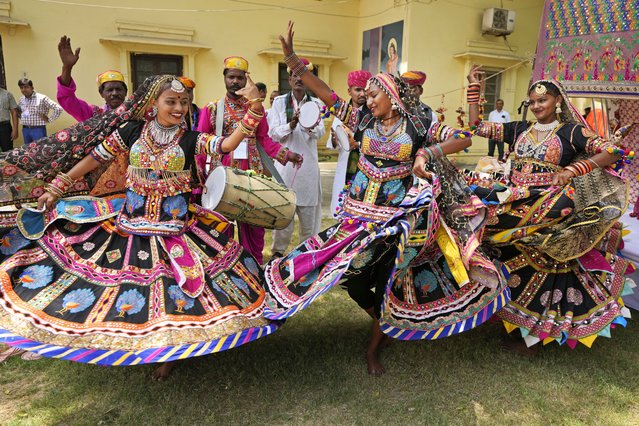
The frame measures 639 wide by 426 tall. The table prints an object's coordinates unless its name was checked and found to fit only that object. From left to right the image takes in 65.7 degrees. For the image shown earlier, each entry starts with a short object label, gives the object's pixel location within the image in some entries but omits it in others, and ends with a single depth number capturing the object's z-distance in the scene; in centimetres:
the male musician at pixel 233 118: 433
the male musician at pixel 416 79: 568
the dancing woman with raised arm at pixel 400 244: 301
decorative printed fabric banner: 484
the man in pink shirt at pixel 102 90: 412
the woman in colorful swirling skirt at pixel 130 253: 256
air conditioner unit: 1294
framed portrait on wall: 1270
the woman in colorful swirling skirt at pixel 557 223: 350
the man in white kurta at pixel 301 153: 511
